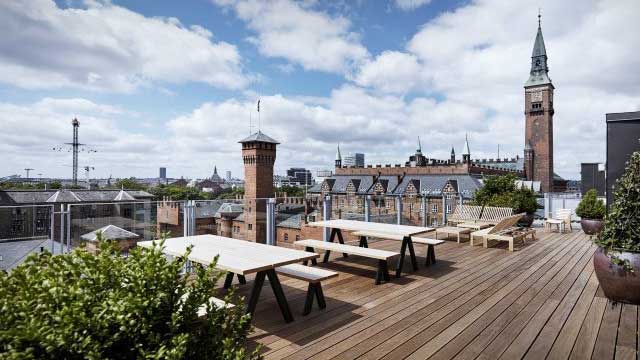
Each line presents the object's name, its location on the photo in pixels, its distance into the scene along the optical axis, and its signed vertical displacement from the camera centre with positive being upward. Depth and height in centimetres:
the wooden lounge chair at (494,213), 966 -86
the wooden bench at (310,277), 379 -106
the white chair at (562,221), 1081 -116
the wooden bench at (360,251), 493 -104
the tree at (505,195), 1088 -39
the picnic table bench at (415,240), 575 -102
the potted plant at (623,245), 409 -73
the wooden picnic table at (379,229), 561 -82
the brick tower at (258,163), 4169 +224
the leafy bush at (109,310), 121 -50
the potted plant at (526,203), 1112 -65
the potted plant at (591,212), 991 -81
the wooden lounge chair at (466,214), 999 -91
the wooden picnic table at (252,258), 337 -82
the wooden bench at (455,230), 859 -119
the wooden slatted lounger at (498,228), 779 -104
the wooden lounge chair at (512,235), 771 -124
